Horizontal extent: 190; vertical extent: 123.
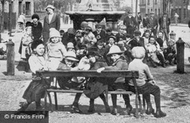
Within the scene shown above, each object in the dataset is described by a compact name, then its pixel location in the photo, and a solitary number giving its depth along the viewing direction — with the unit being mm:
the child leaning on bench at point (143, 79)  6113
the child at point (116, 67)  6352
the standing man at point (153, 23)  21862
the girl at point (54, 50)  7254
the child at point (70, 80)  6492
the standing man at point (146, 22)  24259
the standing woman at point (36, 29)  10332
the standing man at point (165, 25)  20094
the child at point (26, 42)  11078
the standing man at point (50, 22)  10086
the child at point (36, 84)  6301
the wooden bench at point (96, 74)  6023
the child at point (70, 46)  6996
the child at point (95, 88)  6246
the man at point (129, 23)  20445
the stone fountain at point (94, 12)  14867
